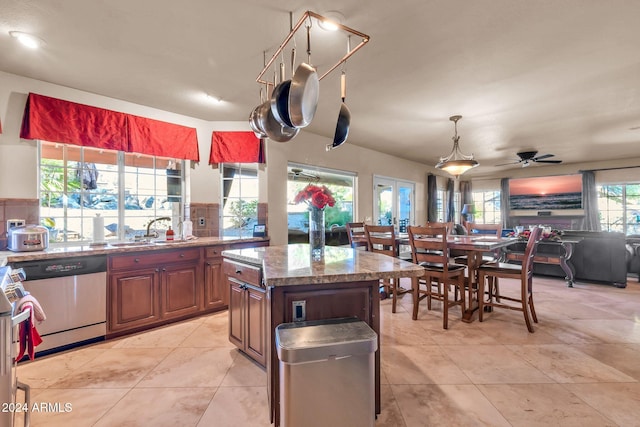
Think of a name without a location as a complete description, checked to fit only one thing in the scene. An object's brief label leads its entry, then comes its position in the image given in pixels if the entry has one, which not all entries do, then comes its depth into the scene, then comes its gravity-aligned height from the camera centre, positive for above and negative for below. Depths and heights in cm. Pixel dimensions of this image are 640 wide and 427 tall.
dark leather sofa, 450 -65
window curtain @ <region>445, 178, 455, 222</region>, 825 +46
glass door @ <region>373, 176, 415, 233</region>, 602 +37
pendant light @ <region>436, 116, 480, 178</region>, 401 +78
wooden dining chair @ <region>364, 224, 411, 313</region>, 340 -28
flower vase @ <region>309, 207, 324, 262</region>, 206 -8
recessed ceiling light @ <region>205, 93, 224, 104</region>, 325 +141
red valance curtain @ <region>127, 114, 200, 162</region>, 338 +104
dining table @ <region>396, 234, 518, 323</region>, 299 -31
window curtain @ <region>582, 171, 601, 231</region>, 732 +36
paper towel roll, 304 -8
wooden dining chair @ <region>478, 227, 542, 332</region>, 292 -60
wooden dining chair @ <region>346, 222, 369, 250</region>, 394 -24
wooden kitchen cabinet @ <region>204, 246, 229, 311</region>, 335 -71
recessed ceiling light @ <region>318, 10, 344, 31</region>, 191 +137
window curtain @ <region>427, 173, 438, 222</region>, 743 +50
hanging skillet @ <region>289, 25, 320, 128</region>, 171 +76
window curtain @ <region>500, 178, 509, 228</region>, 876 +53
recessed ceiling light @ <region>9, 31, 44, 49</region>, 211 +139
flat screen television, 773 +68
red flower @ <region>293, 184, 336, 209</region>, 199 +16
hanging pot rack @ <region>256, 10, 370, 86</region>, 156 +111
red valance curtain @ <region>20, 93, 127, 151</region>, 272 +102
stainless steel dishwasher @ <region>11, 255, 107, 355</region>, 239 -66
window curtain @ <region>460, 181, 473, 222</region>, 930 +78
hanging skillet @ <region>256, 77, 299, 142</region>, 222 +74
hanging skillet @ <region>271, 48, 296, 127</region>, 186 +78
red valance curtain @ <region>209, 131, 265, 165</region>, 395 +101
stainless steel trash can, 123 -70
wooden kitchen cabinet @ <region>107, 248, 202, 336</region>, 275 -69
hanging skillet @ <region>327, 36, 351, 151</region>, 214 +70
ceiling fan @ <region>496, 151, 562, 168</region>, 566 +124
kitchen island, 145 -38
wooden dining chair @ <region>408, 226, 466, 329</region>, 292 -55
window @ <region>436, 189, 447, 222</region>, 796 +46
